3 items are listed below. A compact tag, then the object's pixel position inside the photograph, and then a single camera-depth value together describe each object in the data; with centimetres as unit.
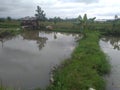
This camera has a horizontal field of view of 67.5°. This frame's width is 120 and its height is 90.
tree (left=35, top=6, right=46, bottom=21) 2121
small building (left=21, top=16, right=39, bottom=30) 1523
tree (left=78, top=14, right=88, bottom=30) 1243
